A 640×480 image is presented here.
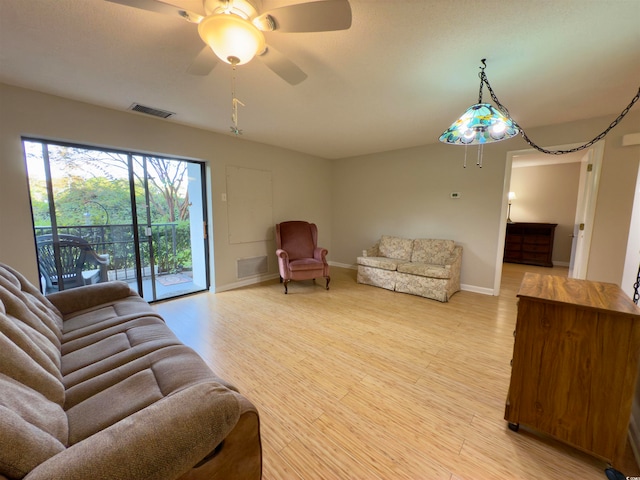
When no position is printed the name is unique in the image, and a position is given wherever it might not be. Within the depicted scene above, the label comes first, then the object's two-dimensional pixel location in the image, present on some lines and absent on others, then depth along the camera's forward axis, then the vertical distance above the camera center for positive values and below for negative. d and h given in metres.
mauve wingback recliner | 3.94 -0.67
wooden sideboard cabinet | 1.20 -0.75
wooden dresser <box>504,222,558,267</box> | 5.71 -0.66
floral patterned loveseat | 3.61 -0.79
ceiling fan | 1.16 +0.92
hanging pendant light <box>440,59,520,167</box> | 1.94 +0.71
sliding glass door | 2.73 -0.08
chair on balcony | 2.76 -0.60
